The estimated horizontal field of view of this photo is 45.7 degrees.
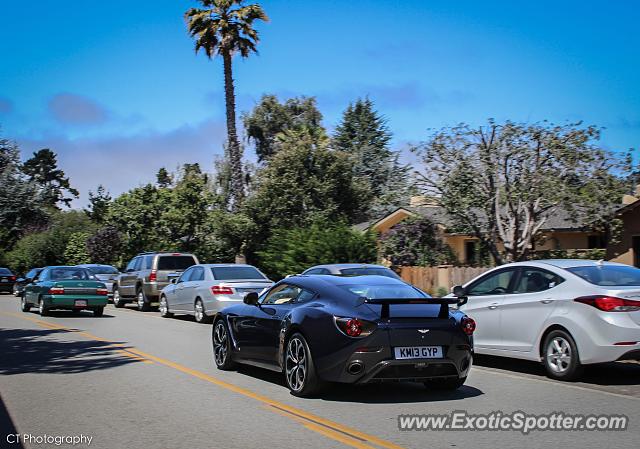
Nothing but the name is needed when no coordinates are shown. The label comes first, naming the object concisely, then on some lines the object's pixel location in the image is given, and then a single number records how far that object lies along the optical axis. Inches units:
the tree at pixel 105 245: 1669.5
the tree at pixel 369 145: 2122.4
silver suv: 987.3
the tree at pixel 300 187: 1315.2
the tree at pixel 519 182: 887.1
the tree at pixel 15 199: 2048.5
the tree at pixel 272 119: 2373.3
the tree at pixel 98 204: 1760.6
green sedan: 882.8
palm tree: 1416.1
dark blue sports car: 319.6
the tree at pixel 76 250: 1918.1
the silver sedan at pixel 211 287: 748.0
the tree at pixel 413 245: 1118.4
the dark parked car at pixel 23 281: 1022.3
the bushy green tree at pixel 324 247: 995.9
